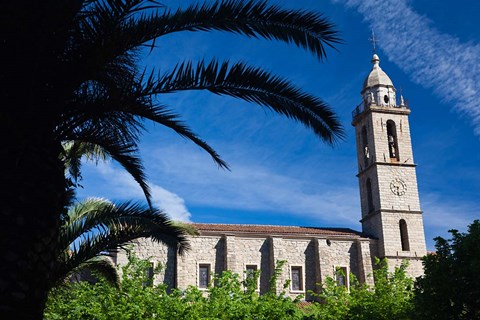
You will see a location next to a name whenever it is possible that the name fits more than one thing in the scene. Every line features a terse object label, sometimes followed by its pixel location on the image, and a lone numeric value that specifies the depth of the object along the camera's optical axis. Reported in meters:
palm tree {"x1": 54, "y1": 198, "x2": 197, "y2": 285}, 7.75
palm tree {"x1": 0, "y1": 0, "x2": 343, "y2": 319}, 4.79
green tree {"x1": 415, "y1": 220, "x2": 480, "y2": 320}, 13.12
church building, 31.52
